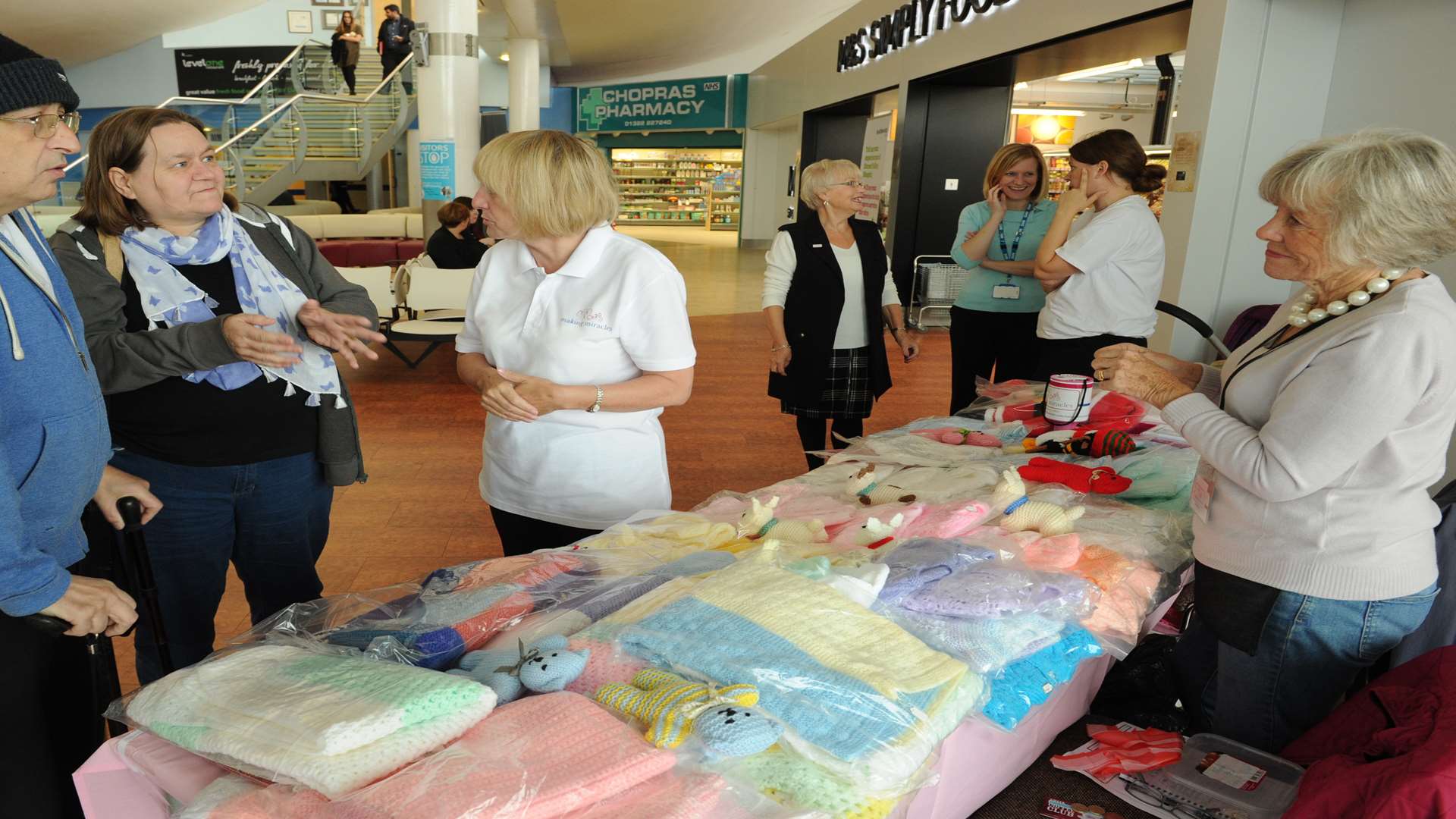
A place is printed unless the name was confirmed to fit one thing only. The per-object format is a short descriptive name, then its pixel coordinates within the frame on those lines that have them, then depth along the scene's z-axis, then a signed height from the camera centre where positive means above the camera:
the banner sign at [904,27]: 8.59 +1.97
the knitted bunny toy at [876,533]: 1.68 -0.59
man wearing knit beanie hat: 1.26 -0.44
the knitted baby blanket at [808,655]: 1.09 -0.56
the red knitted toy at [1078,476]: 2.02 -0.56
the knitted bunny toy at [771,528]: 1.74 -0.61
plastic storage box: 1.45 -0.89
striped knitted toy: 1.02 -0.58
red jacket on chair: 1.12 -0.68
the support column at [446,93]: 9.09 +0.91
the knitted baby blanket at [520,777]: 0.87 -0.56
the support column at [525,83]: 15.62 +1.82
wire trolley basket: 9.82 -0.77
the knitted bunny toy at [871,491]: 1.98 -0.60
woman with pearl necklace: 1.32 -0.31
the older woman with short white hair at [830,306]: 3.58 -0.39
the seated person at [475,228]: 7.68 -0.35
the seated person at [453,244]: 7.46 -0.46
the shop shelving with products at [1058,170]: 12.97 +0.71
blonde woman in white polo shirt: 1.87 -0.32
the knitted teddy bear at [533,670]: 1.12 -0.58
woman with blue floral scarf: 1.78 -0.36
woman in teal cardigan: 3.92 -0.22
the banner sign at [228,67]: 22.78 +2.58
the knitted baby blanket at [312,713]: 0.90 -0.55
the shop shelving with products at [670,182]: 28.73 +0.50
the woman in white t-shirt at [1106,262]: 3.22 -0.14
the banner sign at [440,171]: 9.12 +0.14
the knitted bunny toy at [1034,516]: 1.78 -0.57
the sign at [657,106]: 21.81 +2.27
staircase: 14.48 +0.80
